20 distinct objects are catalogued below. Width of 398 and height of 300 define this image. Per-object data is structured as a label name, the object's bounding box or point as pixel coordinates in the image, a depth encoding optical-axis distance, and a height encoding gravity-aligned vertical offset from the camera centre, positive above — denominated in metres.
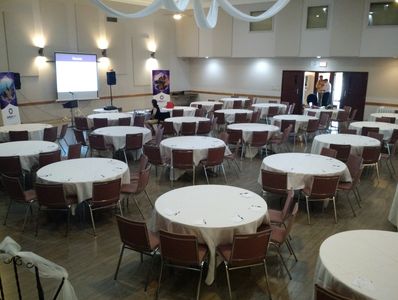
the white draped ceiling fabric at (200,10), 7.72 +1.54
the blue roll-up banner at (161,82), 14.42 -0.24
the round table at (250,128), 9.05 -1.31
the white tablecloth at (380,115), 11.66 -1.19
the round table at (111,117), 10.65 -1.24
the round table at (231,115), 12.02 -1.25
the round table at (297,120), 10.62 -1.25
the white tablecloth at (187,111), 12.38 -1.17
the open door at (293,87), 16.55 -0.45
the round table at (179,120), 10.14 -1.26
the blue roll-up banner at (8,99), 11.35 -0.78
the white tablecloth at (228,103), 15.40 -1.10
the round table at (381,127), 9.31 -1.27
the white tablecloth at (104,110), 13.90 -1.34
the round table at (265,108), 13.78 -1.16
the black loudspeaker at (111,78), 15.03 -0.10
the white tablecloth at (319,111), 12.83 -1.17
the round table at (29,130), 8.73 -1.35
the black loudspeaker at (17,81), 12.32 -0.22
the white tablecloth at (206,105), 14.22 -1.11
